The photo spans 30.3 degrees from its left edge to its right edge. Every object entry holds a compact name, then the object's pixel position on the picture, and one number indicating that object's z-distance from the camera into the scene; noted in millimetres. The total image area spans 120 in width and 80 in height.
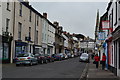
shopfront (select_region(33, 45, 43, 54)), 38491
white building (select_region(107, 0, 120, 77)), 14664
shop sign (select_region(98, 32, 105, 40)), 23222
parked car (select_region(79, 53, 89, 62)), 40194
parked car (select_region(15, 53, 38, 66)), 23680
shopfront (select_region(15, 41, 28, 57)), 29819
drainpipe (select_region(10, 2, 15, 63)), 27938
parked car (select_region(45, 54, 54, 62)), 33678
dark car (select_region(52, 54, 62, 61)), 42606
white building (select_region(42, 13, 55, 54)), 46072
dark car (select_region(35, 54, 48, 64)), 28775
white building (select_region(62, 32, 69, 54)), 81812
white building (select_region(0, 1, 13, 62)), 25906
